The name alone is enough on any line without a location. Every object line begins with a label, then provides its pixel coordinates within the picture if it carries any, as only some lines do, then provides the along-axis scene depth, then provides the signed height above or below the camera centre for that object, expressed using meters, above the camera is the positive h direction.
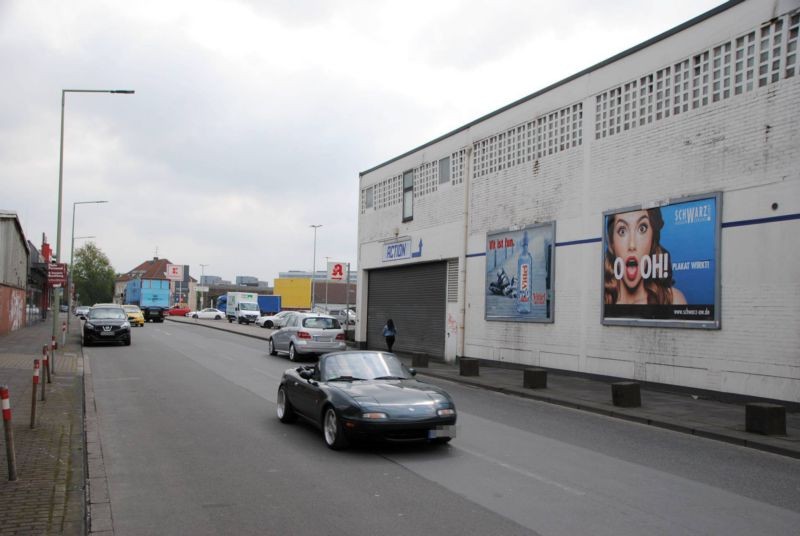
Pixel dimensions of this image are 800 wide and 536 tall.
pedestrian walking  26.17 -1.34
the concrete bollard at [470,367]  18.50 -1.84
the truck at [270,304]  67.06 -0.99
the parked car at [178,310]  83.50 -2.30
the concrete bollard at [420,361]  20.81 -1.94
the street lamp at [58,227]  23.30 +2.24
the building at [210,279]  184.43 +3.68
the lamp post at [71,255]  47.30 +2.58
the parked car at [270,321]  49.96 -2.00
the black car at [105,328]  26.22 -1.46
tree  97.25 +2.08
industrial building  13.05 +2.08
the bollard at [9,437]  6.46 -1.42
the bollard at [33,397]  8.93 -1.41
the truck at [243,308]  60.19 -1.30
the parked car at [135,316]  42.94 -1.59
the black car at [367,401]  8.01 -1.29
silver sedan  22.28 -1.34
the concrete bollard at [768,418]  9.96 -1.65
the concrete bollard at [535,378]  15.56 -1.78
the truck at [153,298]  52.81 -0.52
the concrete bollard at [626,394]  12.75 -1.72
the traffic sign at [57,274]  23.19 +0.52
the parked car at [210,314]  72.88 -2.27
